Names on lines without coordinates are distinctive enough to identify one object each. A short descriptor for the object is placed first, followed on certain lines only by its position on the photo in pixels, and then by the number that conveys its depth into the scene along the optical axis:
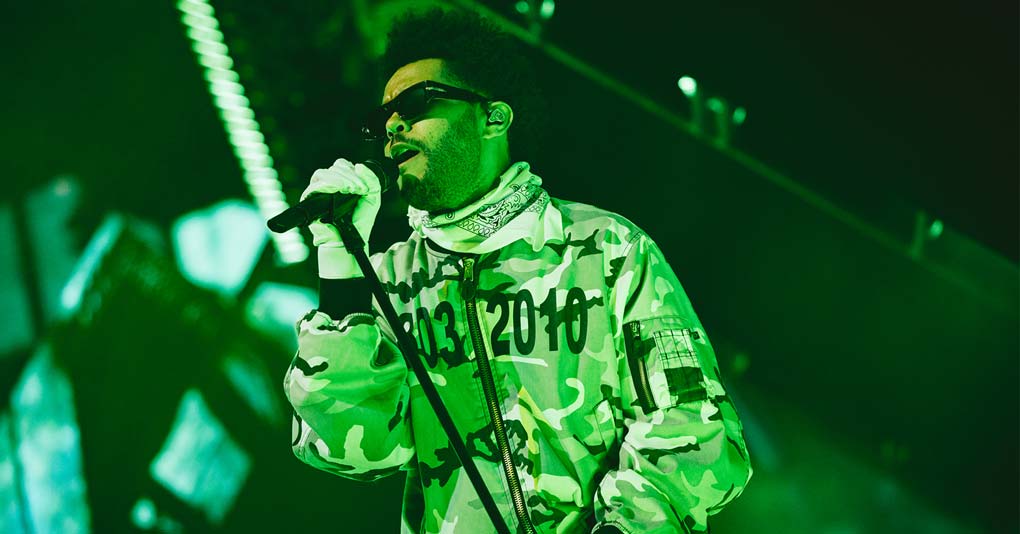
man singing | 4.85
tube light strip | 7.00
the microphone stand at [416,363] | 4.80
